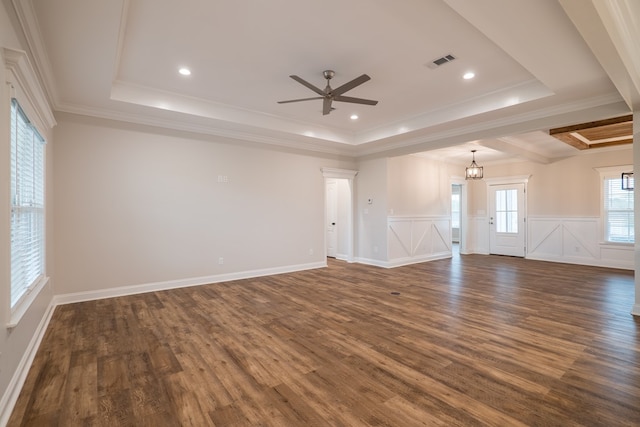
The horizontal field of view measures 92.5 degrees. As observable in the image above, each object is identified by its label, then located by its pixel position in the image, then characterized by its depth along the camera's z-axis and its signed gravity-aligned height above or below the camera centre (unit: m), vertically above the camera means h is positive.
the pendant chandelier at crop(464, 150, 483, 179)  7.43 +1.04
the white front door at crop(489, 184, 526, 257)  8.48 -0.15
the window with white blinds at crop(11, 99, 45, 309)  2.39 +0.10
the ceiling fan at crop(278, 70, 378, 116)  3.40 +1.43
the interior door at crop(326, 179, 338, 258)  8.45 +0.00
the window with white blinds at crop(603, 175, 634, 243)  6.79 +0.08
